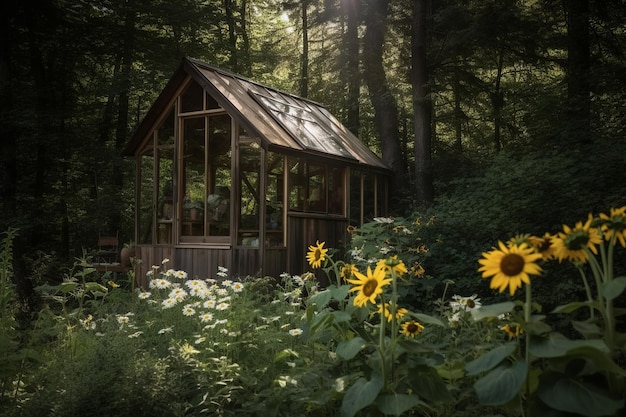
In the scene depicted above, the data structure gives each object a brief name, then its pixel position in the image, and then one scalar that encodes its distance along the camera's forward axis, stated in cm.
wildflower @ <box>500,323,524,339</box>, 265
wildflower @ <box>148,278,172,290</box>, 528
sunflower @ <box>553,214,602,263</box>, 211
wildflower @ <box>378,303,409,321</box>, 280
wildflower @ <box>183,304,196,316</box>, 462
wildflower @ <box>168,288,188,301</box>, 481
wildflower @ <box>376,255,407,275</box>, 262
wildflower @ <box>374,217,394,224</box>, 833
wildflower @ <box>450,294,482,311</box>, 360
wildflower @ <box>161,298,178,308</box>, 467
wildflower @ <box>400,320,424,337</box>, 304
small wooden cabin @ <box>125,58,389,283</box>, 1017
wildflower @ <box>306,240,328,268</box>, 353
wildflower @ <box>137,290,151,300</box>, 512
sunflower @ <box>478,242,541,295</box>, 209
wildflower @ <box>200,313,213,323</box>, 448
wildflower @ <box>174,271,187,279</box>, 554
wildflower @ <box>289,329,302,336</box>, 406
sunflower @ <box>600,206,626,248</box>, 212
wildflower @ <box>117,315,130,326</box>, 480
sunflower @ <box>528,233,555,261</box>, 219
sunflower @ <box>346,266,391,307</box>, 261
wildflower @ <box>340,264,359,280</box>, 368
